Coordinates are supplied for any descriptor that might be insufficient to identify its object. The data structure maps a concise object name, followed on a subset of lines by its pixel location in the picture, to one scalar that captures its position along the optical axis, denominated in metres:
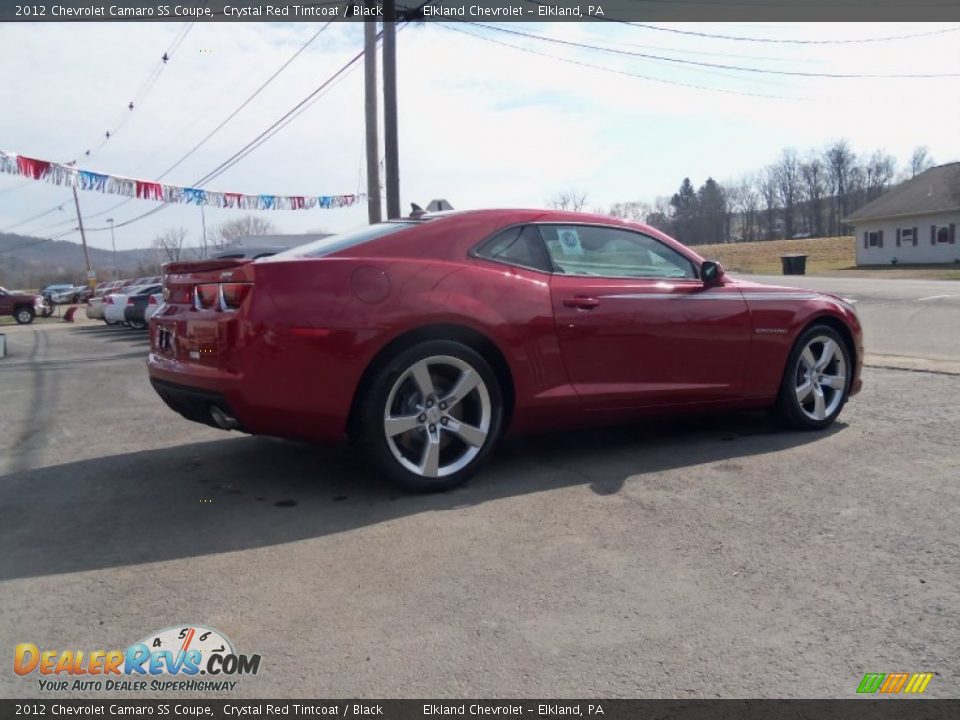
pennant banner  17.88
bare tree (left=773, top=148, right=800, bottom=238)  91.85
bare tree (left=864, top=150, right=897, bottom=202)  91.97
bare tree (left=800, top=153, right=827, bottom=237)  91.69
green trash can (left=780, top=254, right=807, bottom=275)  37.75
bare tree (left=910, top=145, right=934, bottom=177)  87.12
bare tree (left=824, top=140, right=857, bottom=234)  91.27
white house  43.94
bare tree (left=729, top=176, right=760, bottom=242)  77.05
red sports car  3.91
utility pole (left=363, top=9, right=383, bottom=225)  15.35
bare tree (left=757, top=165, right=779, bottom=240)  90.32
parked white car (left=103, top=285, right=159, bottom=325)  24.25
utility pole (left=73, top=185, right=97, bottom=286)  64.44
